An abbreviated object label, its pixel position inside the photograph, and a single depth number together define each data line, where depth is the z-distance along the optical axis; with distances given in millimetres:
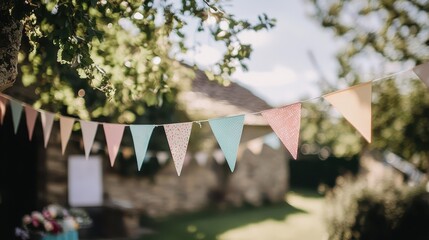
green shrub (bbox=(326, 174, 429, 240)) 6746
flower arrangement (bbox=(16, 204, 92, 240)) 5344
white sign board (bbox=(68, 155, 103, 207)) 9047
